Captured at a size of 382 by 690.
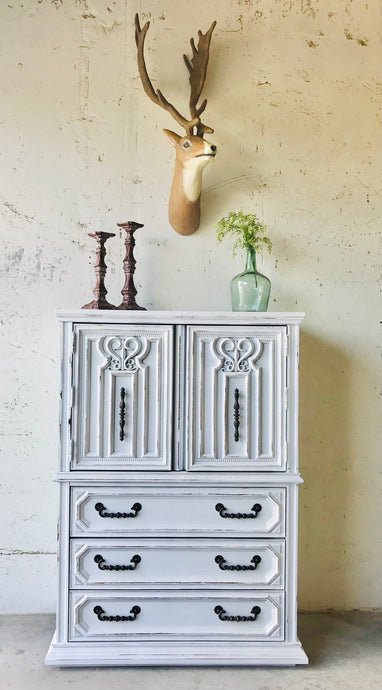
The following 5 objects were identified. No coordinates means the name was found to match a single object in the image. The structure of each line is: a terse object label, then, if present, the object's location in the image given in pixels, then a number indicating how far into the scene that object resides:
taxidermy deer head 2.66
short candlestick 2.49
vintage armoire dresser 2.32
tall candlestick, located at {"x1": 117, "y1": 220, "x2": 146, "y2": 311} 2.57
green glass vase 2.59
